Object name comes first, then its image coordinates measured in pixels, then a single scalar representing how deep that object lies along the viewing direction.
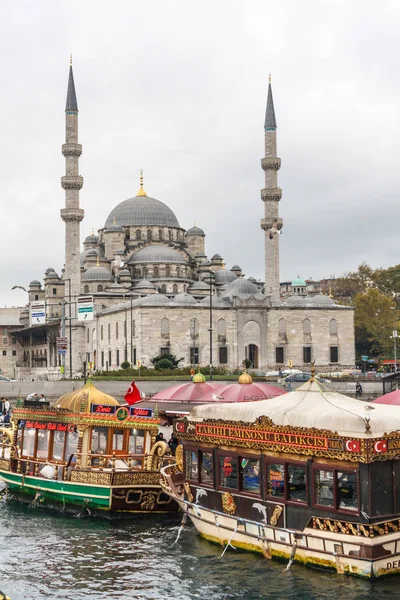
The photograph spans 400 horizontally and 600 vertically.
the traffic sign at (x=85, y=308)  59.44
